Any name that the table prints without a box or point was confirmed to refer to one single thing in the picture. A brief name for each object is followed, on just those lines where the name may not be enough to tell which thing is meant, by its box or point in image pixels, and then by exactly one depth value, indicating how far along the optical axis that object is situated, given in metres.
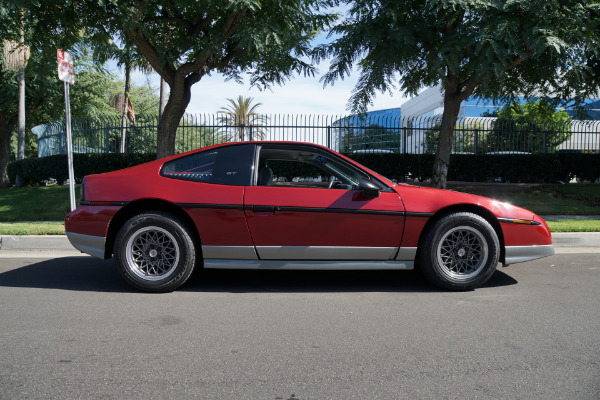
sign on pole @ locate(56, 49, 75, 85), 7.86
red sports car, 4.70
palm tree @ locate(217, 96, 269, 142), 14.41
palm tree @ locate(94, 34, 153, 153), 10.58
